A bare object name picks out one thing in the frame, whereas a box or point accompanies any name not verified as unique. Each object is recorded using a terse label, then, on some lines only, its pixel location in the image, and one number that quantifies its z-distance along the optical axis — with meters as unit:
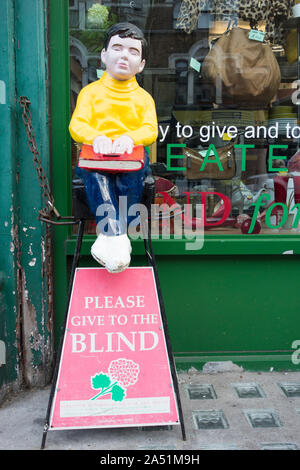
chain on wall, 2.71
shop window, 3.41
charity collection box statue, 2.40
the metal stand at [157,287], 2.42
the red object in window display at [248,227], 3.39
